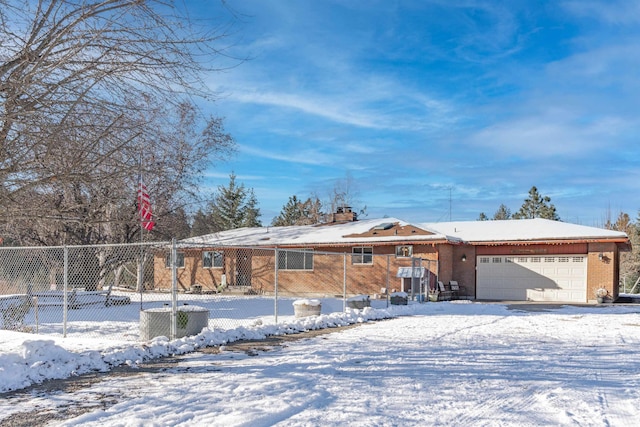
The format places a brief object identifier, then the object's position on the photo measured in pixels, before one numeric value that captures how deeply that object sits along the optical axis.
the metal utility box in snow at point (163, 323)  9.72
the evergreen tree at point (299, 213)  51.87
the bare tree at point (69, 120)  5.53
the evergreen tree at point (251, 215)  48.66
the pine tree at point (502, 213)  70.06
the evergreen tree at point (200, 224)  24.71
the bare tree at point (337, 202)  51.25
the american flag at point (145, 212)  14.55
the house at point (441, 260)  22.66
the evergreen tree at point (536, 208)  49.19
